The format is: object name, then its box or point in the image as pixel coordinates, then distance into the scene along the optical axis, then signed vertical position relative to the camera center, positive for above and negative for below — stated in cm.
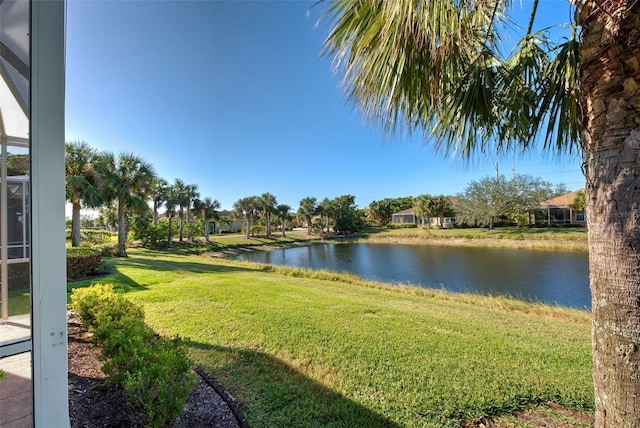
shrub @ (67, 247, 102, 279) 705 -90
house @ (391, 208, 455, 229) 4038 +4
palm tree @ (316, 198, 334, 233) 4244 +240
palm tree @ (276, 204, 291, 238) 3672 +183
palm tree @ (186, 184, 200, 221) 2648 +337
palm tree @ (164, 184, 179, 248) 2455 +239
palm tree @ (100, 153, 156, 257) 1431 +267
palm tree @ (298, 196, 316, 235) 4112 +256
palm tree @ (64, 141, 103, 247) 1134 +219
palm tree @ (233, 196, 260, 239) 3375 +244
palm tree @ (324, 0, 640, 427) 117 +90
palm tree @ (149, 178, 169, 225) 2427 +302
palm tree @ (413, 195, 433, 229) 3753 +200
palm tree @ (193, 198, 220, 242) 2837 +178
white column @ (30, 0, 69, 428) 101 +5
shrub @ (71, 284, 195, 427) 161 -98
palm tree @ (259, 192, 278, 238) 3497 +263
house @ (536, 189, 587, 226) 3278 +52
